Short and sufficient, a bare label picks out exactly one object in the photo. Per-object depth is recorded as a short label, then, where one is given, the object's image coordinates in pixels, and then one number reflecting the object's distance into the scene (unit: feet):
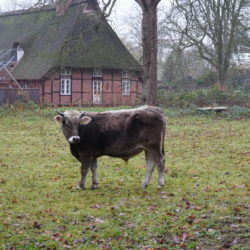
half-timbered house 119.85
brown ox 30.14
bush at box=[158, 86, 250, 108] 103.35
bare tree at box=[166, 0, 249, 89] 117.70
